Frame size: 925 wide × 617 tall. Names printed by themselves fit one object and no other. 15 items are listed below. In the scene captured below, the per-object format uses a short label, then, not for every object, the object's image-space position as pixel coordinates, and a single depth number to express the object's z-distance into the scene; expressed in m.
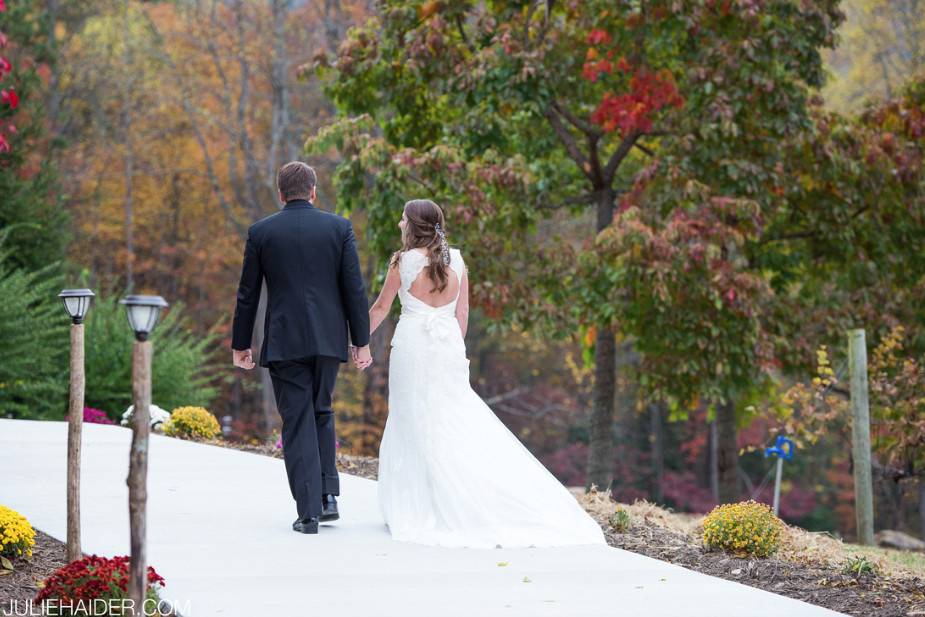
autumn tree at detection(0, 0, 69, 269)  36.12
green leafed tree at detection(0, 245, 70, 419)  28.08
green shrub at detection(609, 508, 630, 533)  14.62
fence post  22.58
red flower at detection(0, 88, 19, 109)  14.26
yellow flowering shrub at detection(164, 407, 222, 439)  24.02
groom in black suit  12.92
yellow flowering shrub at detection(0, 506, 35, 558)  11.36
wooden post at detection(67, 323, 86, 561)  10.80
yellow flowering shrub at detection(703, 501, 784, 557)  12.91
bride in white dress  13.00
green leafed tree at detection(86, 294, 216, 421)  29.94
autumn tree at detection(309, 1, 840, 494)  25.98
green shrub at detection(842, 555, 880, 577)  11.89
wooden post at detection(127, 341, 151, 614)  7.91
